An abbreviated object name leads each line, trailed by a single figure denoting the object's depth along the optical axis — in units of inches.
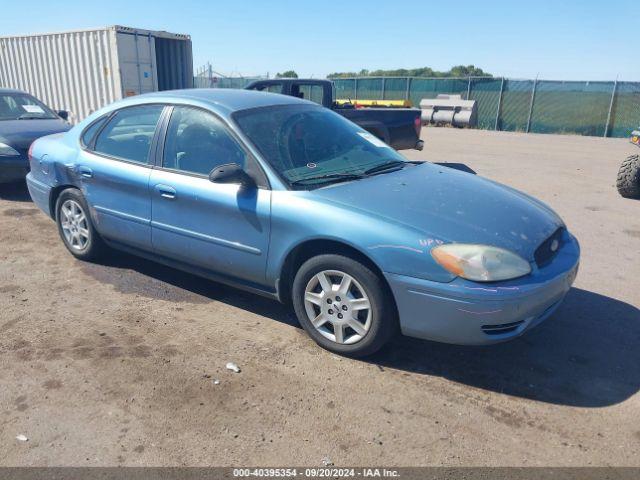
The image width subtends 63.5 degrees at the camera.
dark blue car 286.8
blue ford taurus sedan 118.3
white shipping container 459.2
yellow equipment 728.3
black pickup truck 351.1
